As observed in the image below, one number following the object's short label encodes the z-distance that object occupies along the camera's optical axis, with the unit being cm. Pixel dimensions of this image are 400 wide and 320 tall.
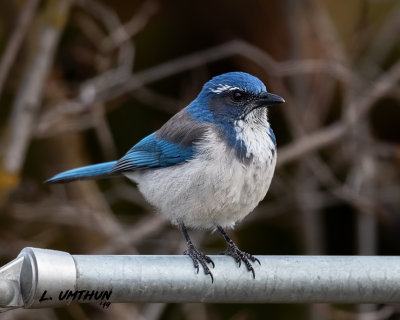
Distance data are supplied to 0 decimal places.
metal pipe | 542
